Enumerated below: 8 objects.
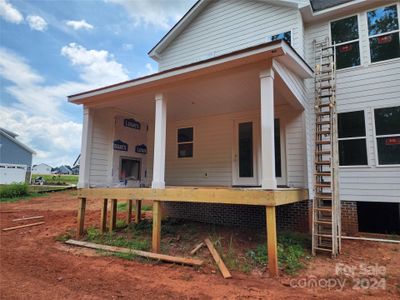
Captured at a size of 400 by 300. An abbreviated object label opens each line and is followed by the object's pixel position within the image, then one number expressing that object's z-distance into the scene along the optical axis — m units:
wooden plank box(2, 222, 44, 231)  8.48
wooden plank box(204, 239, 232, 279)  4.17
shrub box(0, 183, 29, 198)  16.60
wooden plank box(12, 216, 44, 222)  9.88
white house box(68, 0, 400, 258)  5.89
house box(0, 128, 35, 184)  24.38
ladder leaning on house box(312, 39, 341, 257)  5.23
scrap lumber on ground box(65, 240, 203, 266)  4.74
